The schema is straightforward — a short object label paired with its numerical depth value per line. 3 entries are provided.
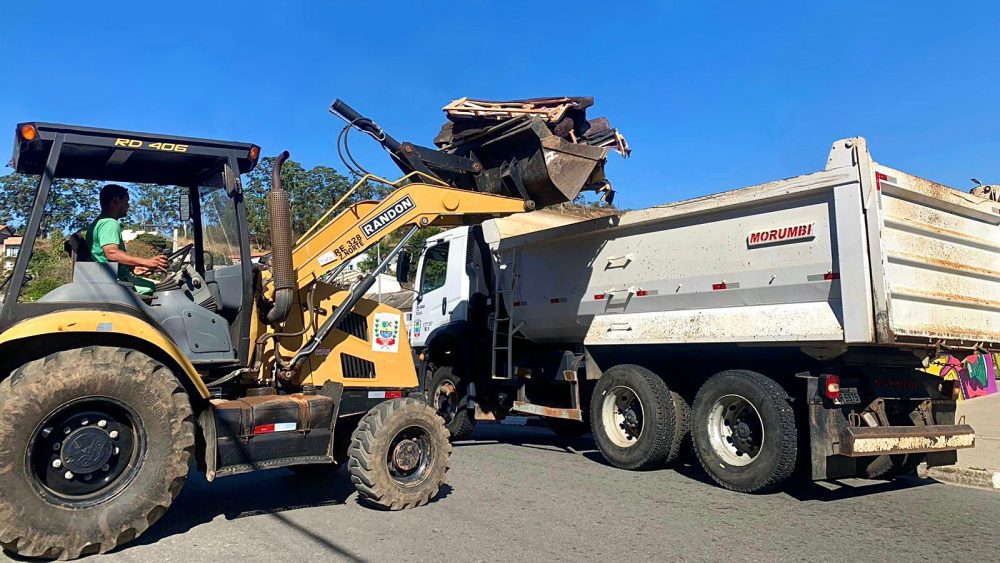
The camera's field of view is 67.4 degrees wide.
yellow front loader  4.62
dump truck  6.48
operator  5.37
